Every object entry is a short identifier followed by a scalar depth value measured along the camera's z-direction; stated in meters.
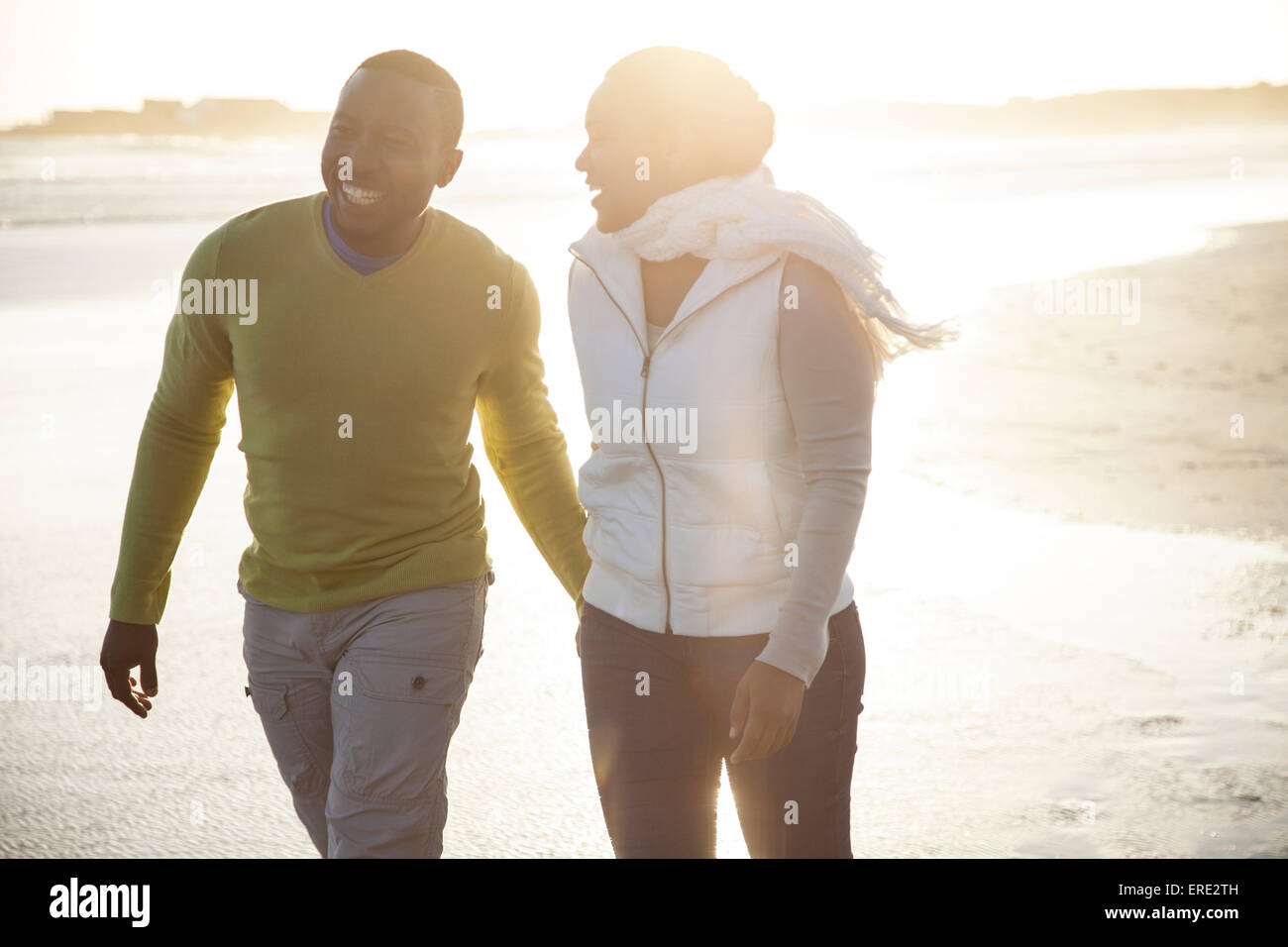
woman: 2.23
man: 2.62
